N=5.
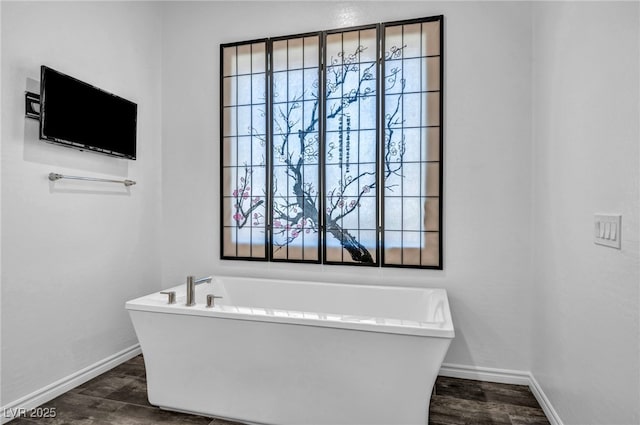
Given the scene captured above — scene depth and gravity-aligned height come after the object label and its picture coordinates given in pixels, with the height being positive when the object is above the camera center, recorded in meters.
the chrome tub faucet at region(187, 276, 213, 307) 2.17 -0.46
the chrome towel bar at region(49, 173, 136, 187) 2.32 +0.20
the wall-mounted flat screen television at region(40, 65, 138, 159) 2.22 +0.61
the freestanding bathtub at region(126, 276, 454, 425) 1.84 -0.78
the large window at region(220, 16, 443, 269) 2.75 +0.50
